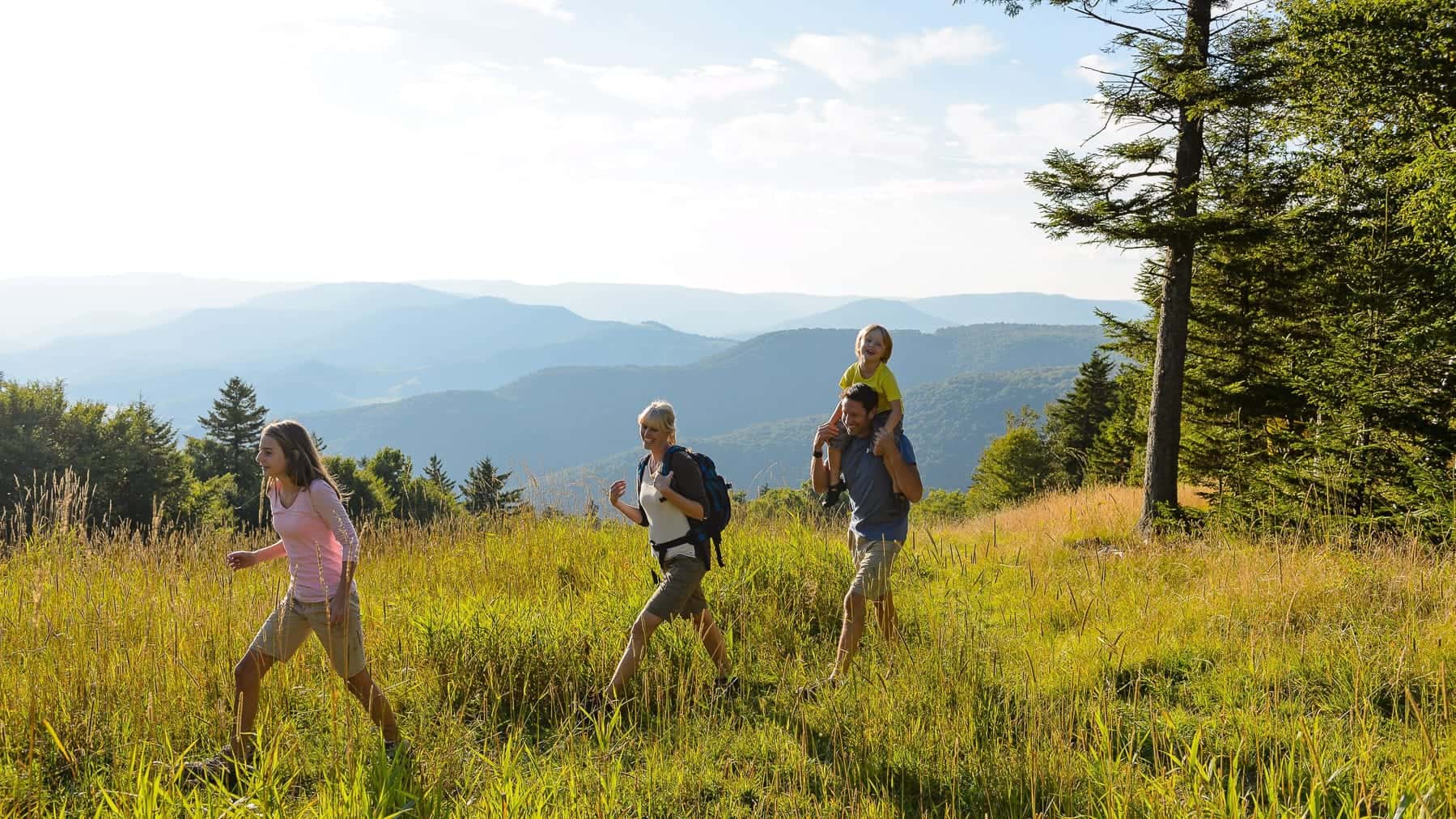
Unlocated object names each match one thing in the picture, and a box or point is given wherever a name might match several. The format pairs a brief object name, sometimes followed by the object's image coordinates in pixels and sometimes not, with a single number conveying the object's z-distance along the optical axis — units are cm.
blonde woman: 432
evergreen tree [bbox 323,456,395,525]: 5003
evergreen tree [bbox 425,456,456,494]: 6444
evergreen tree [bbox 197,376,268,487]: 5366
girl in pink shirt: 359
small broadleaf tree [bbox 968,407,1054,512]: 4544
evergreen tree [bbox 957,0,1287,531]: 1066
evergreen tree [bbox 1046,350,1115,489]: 4397
